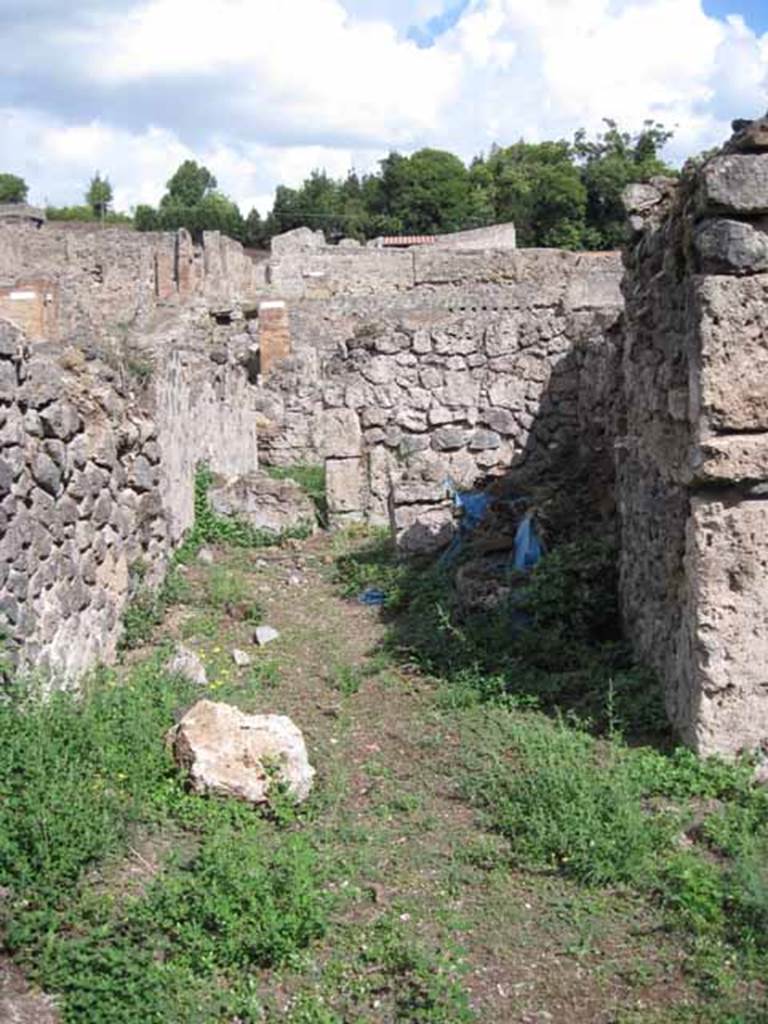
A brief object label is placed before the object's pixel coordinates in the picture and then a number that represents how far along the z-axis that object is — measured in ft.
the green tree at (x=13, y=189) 215.10
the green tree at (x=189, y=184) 208.85
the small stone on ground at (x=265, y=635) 23.31
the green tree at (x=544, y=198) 136.02
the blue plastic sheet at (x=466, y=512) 27.22
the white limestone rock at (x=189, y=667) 19.79
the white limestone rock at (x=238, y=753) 14.92
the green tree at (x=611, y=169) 135.64
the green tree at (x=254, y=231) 171.01
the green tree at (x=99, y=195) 219.65
